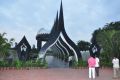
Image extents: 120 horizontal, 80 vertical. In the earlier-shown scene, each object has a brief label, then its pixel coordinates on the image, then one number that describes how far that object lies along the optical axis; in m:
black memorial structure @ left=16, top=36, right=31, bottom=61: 15.82
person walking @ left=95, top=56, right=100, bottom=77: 6.44
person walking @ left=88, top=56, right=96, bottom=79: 5.78
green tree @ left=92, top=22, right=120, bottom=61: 10.59
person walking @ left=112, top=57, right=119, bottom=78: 6.40
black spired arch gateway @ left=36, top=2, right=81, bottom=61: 12.18
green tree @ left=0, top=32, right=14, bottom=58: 8.55
